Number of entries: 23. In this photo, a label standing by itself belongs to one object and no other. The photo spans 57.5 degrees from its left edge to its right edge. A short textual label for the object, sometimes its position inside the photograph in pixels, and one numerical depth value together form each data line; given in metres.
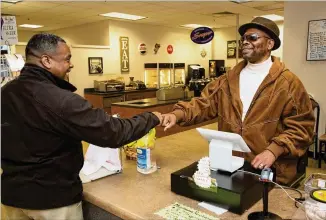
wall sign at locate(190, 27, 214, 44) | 7.18
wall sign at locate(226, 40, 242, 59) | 9.86
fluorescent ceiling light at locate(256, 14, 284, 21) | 8.08
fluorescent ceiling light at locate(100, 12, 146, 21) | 7.19
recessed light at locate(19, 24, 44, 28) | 9.01
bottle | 1.68
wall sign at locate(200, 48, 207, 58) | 10.62
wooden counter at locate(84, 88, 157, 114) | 7.07
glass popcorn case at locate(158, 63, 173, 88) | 8.36
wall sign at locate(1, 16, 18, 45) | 2.33
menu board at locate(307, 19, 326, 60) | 4.68
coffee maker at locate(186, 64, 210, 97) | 5.91
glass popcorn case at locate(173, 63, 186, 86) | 8.86
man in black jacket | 1.22
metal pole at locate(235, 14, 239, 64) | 8.78
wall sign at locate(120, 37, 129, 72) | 8.26
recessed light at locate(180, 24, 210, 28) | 9.31
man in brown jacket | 1.60
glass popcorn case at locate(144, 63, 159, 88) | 8.55
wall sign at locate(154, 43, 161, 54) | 9.18
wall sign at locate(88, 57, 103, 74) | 7.62
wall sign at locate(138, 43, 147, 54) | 8.70
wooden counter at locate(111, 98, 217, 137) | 4.58
